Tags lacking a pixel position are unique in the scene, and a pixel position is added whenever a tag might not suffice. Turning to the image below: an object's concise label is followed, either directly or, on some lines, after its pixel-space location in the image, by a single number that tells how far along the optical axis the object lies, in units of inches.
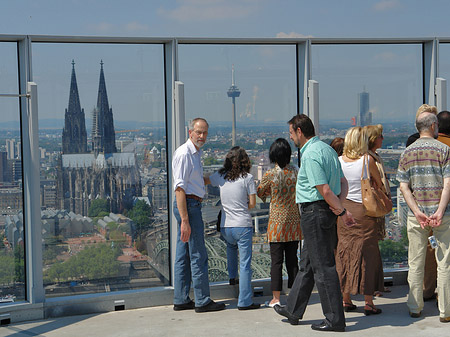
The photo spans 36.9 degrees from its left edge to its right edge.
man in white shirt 228.7
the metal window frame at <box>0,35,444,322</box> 229.5
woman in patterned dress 234.5
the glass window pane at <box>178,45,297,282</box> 251.0
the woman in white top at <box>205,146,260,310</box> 236.1
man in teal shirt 202.8
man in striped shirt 213.0
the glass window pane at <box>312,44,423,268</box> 266.5
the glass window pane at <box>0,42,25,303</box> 229.1
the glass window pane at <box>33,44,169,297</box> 235.8
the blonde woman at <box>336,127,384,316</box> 226.2
